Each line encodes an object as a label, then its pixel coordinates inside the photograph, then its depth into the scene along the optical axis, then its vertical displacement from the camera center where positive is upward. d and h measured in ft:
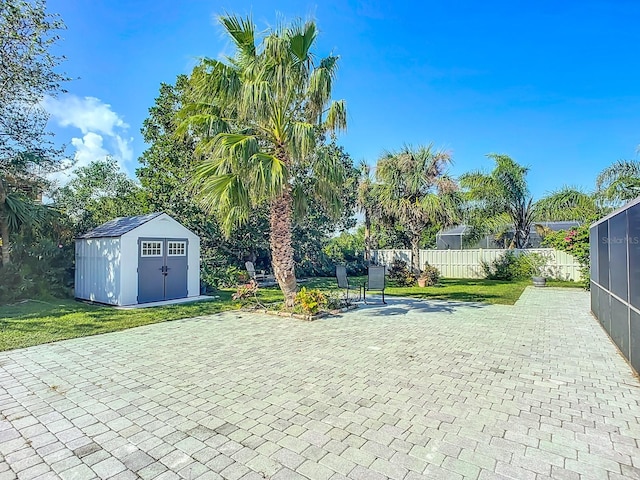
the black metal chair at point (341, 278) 32.28 -2.31
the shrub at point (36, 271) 33.09 -1.80
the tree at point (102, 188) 47.80 +18.83
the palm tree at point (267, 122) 24.27 +10.13
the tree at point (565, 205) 55.52 +7.91
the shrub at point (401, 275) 51.08 -3.30
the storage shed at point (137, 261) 32.19 -0.85
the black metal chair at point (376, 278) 32.76 -2.33
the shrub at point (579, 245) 44.54 +1.11
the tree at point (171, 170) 44.24 +10.68
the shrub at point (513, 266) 55.31 -2.07
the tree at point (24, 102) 32.73 +15.23
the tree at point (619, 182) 41.78 +8.82
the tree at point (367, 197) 54.44 +8.97
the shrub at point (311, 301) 26.55 -3.73
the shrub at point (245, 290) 30.30 -3.25
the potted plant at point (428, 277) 50.90 -3.47
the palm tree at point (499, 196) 58.44 +9.66
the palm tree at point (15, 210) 33.30 +4.23
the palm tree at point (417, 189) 49.14 +9.29
